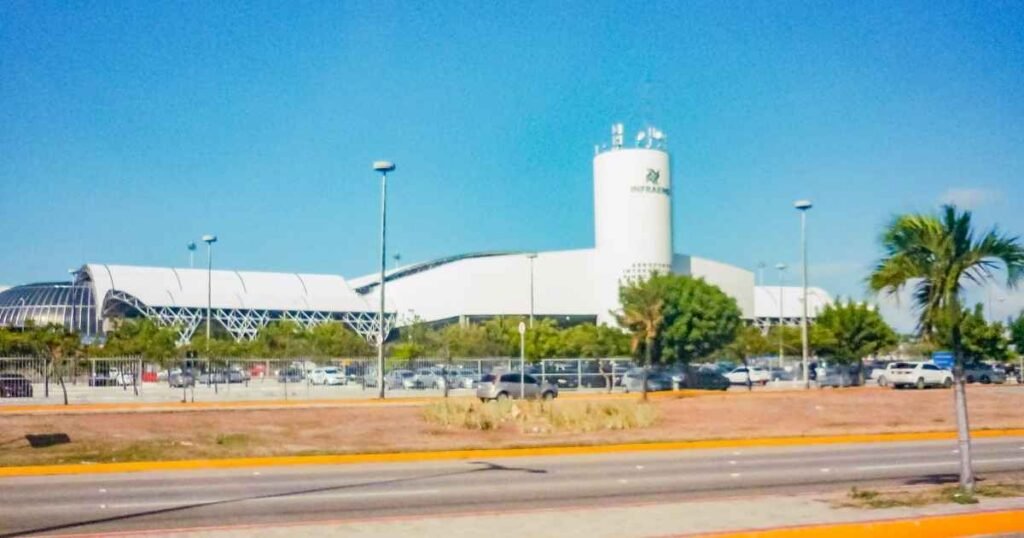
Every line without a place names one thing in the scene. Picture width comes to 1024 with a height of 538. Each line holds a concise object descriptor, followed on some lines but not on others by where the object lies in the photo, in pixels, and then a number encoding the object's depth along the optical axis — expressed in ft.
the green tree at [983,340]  209.46
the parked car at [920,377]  169.07
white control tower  351.87
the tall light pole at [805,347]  167.63
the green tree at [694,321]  211.82
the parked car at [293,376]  161.69
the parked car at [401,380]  172.27
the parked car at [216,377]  160.52
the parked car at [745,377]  211.00
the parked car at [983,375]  193.57
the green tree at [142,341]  201.77
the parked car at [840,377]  184.14
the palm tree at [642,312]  151.74
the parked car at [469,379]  172.43
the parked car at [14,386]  136.56
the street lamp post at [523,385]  135.63
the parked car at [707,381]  177.27
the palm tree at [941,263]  50.42
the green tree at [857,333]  188.55
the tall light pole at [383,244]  135.61
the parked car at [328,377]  166.01
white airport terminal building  353.92
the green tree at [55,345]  140.87
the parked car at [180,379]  150.61
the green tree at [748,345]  217.97
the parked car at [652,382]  172.76
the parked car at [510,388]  140.26
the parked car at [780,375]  218.48
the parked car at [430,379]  170.91
